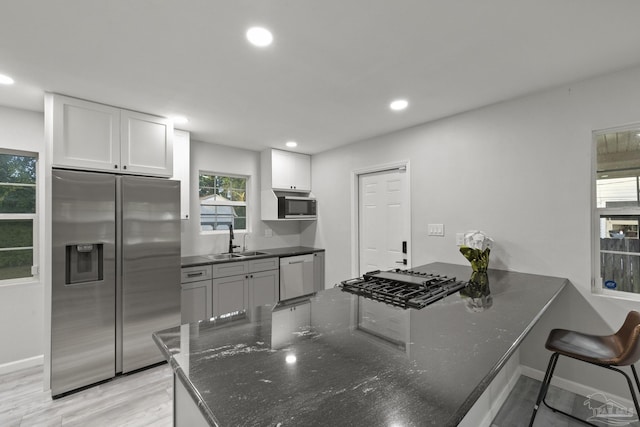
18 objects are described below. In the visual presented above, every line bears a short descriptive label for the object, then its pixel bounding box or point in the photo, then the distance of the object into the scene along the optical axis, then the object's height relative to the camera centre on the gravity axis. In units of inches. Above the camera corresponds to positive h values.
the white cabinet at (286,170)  162.6 +26.1
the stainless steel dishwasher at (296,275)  153.2 -34.1
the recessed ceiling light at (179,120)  113.3 +38.8
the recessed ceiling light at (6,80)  81.0 +39.4
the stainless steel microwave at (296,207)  160.1 +4.1
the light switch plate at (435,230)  116.4 -6.7
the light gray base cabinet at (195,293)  118.9 -33.8
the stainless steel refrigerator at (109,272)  88.7 -19.7
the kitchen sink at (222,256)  139.6 -21.3
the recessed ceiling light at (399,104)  100.3 +39.9
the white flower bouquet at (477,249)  93.7 -11.9
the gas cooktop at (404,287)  63.9 -19.1
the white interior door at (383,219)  133.0 -2.6
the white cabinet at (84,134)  89.6 +27.1
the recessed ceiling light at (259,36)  61.9 +40.1
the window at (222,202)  153.3 +7.3
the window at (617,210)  80.7 +0.8
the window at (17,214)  103.6 +0.5
